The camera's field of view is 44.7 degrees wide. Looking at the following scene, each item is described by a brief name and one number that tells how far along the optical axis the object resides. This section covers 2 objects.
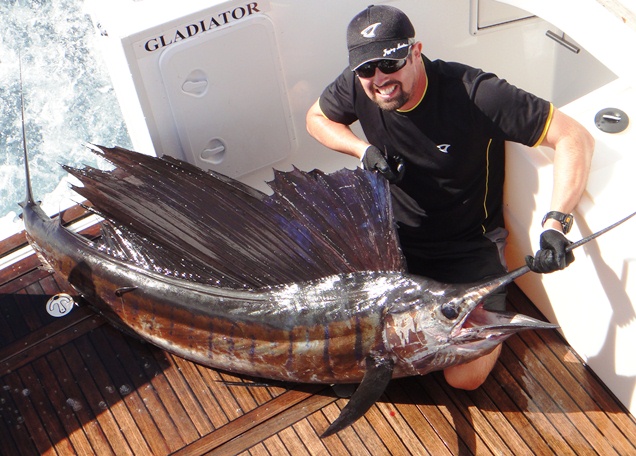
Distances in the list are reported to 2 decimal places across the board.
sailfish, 2.29
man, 2.29
